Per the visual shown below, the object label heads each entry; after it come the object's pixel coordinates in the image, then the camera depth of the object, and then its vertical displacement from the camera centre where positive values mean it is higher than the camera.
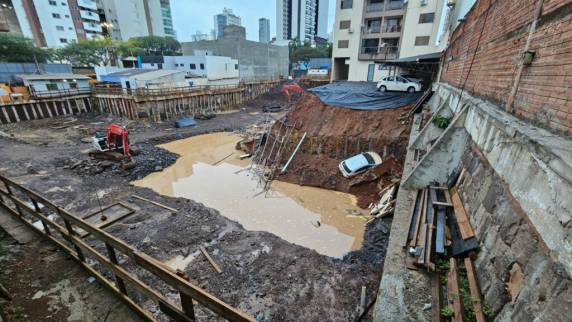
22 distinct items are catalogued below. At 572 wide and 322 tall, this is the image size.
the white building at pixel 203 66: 34.22 +0.97
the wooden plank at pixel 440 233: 4.01 -2.75
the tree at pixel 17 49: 30.36 +2.85
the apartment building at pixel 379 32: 23.73 +4.20
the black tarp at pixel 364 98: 13.22 -1.38
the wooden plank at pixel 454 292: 2.96 -2.83
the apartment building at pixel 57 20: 41.69 +9.56
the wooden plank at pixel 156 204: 9.12 -4.95
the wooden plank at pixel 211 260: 6.30 -4.93
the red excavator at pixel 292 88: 30.99 -1.86
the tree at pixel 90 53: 39.34 +3.24
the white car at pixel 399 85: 15.57 -0.73
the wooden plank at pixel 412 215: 4.55 -2.97
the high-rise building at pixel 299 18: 102.88 +23.67
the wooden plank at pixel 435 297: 3.08 -2.98
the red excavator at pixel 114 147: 12.91 -3.96
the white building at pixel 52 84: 24.06 -1.17
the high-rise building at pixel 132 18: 57.91 +13.68
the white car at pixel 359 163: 10.87 -3.93
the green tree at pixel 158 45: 54.71 +6.18
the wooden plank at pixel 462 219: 3.98 -2.55
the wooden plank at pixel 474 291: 2.85 -2.71
